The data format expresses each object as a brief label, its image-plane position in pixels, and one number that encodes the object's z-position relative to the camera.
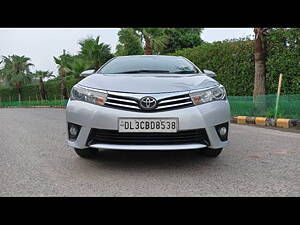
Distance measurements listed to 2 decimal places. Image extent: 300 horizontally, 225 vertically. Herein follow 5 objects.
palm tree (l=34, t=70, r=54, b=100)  37.97
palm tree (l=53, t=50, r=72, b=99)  31.25
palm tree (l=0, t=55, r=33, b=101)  46.84
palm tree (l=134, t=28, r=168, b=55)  19.28
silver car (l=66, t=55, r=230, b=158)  2.91
